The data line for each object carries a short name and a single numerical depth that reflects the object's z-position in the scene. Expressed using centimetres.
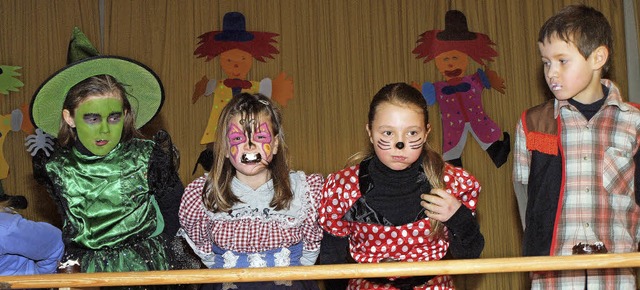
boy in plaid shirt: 274
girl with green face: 299
